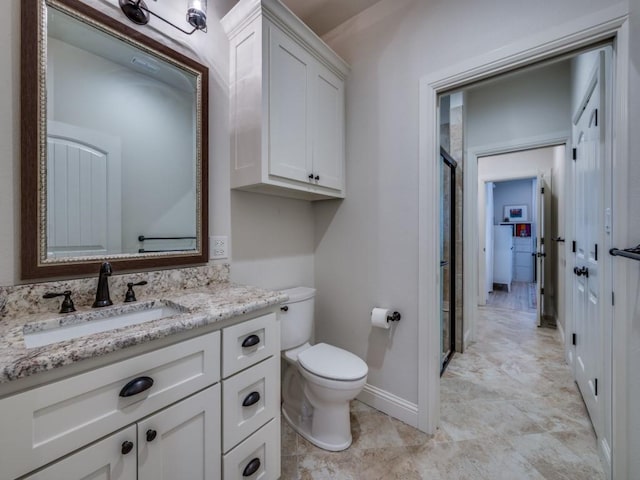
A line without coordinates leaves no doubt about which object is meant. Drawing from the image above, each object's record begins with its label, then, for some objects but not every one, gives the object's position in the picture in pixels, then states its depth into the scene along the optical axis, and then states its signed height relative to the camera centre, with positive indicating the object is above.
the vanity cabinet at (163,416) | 0.62 -0.50
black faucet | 1.04 -0.19
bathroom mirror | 0.98 +0.41
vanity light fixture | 1.20 +1.05
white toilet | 1.44 -0.76
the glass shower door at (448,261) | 2.38 -0.20
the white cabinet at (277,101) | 1.41 +0.78
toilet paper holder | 1.73 -0.49
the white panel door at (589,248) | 1.46 -0.06
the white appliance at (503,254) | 5.70 -0.33
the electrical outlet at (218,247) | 1.52 -0.04
